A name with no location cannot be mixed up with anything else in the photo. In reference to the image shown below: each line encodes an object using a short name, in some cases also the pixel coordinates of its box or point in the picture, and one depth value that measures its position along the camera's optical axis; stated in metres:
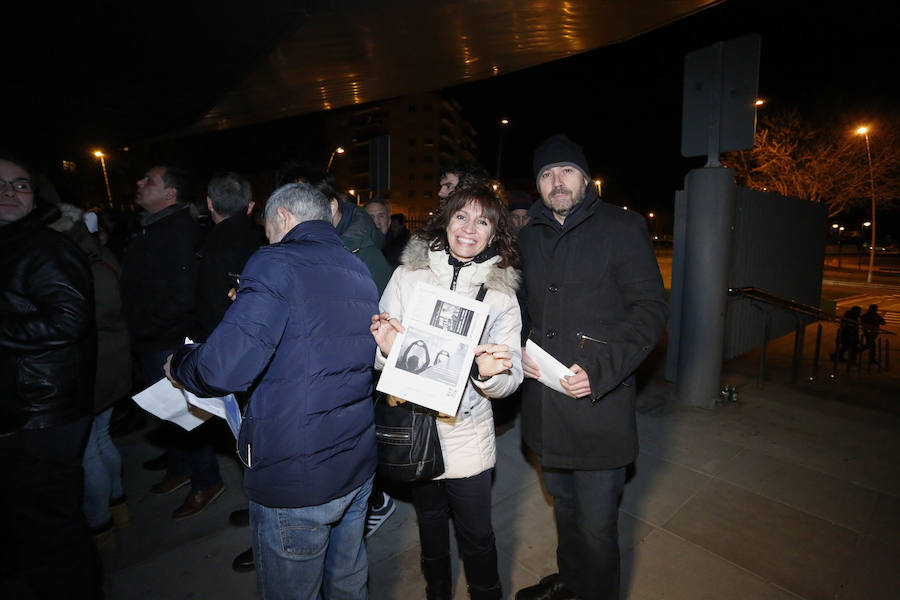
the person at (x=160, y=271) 3.17
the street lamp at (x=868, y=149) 20.85
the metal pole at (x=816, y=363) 6.58
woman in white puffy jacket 2.06
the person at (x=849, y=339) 6.95
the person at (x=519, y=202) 4.59
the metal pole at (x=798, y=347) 6.26
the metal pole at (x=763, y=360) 6.09
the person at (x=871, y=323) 6.85
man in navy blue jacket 1.60
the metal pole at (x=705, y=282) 5.11
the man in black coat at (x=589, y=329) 2.09
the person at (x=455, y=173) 3.81
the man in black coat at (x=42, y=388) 2.10
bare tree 22.22
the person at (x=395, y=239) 5.82
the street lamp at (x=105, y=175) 29.12
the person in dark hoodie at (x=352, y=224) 3.23
